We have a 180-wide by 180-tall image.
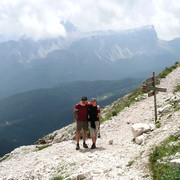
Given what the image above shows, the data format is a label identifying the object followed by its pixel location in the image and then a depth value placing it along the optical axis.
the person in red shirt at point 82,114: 12.28
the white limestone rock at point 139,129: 12.77
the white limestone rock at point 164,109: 16.49
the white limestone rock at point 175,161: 6.61
